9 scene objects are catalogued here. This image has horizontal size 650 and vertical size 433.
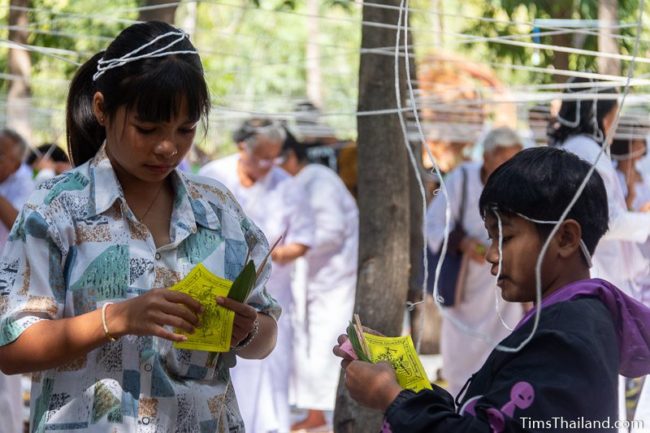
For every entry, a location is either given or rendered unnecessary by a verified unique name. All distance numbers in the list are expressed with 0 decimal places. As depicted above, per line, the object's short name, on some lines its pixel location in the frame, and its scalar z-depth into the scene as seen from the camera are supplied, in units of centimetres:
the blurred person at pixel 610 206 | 564
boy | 237
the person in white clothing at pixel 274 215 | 795
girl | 264
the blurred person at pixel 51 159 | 940
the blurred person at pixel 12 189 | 637
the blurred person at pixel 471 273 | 768
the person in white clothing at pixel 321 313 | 896
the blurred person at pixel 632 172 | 720
